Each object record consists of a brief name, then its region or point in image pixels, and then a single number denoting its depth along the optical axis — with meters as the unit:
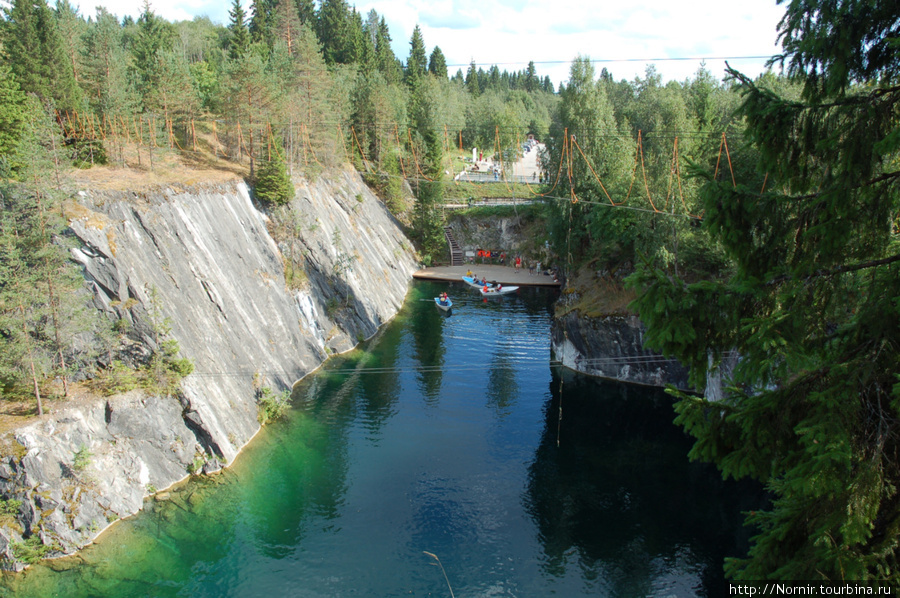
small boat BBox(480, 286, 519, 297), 53.66
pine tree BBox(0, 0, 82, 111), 34.09
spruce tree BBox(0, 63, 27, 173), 26.48
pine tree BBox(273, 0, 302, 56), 65.12
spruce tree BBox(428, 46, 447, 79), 100.62
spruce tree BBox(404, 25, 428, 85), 91.81
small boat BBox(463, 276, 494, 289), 56.83
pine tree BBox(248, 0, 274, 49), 76.25
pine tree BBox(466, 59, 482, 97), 112.66
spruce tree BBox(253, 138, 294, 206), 38.19
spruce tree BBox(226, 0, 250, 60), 66.88
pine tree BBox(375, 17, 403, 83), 82.69
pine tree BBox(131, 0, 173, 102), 46.16
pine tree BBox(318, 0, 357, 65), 83.62
